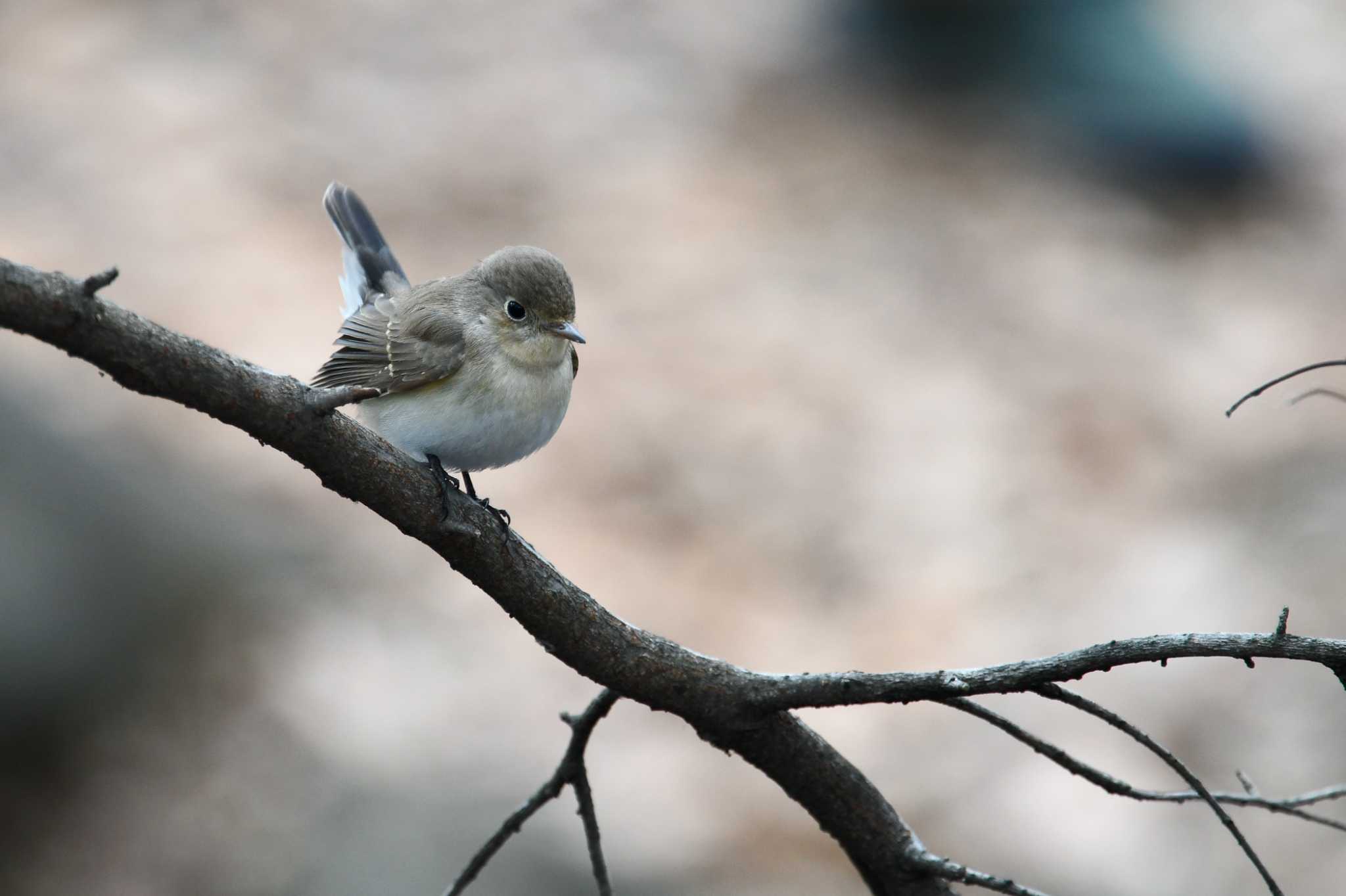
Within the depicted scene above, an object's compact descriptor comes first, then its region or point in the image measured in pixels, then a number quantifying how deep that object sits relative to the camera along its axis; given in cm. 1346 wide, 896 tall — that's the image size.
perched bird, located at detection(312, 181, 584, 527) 395
